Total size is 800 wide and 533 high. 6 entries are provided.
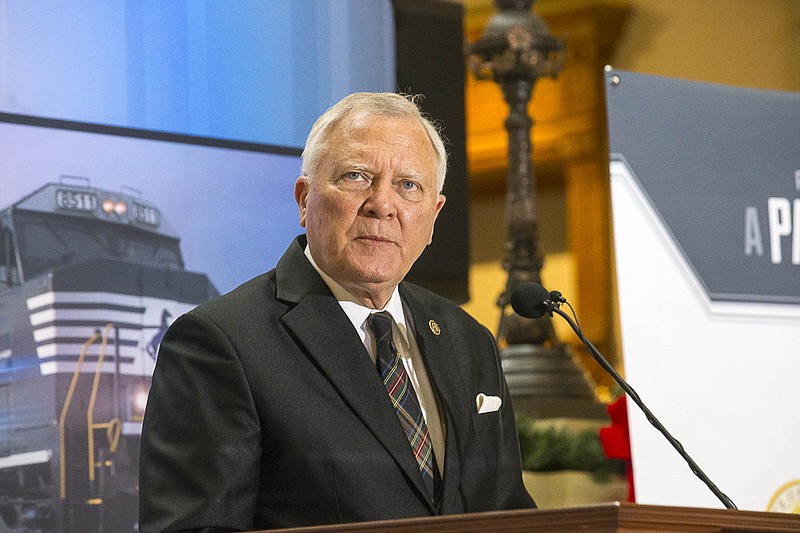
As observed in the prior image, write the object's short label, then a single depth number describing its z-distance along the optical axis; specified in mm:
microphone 4078
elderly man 3822
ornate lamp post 9359
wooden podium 2719
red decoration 6086
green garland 8344
